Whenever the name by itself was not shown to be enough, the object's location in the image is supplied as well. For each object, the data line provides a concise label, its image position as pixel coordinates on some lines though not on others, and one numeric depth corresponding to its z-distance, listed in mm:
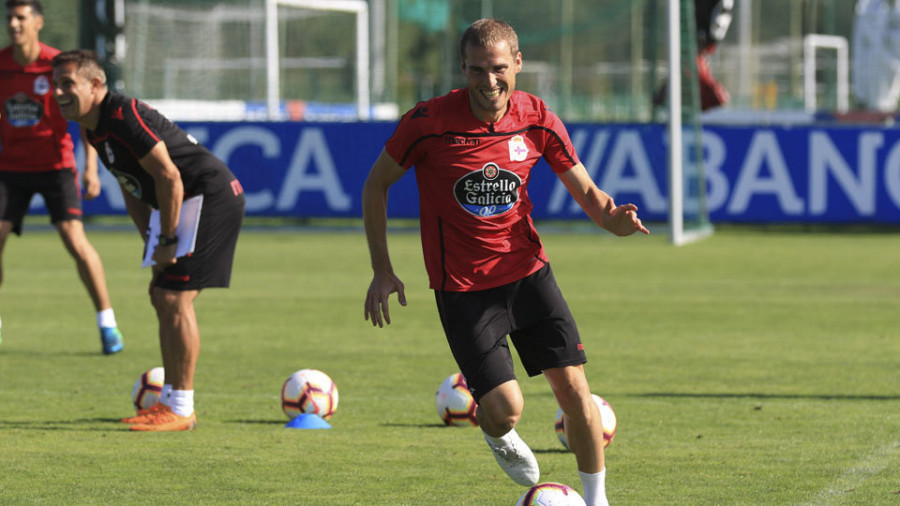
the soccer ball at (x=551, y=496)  10703
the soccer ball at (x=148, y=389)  16297
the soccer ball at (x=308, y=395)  15883
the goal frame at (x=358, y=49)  51722
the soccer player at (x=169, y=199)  15445
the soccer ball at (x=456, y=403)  15687
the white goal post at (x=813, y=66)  80625
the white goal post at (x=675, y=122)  38719
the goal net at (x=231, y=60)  75250
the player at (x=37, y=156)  21281
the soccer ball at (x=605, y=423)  14414
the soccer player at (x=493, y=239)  11516
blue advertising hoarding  41156
